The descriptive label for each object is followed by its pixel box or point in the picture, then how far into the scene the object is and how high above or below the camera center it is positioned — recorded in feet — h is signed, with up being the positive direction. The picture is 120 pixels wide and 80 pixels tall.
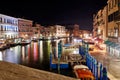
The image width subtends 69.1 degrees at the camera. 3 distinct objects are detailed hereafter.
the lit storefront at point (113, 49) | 52.35 -7.44
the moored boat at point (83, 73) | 33.98 -14.81
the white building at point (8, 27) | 119.72 +16.88
